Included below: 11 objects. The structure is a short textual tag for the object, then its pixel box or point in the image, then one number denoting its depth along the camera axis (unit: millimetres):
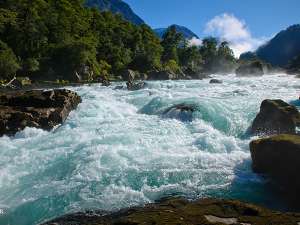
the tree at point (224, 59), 71600
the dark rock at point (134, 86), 24050
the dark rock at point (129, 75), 39725
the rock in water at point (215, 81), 29390
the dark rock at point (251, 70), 50293
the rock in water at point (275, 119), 11648
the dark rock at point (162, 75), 40049
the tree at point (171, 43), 63916
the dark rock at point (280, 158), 7725
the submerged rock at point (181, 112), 13523
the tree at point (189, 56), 66647
